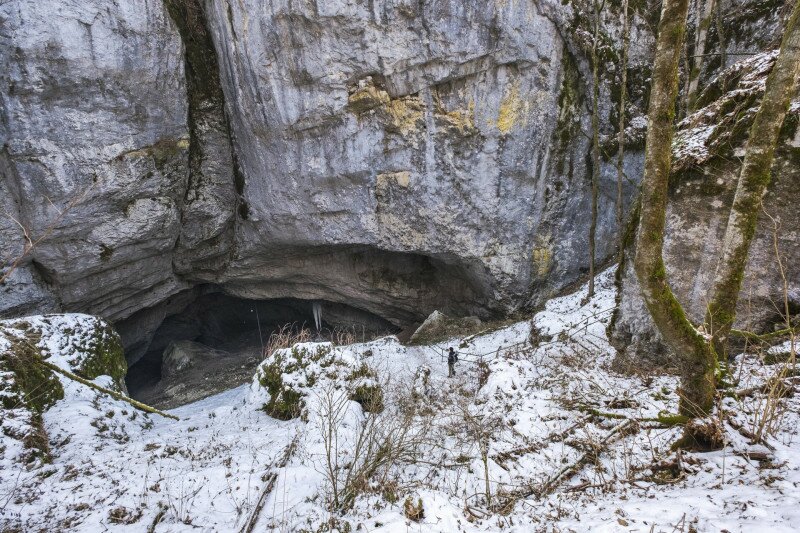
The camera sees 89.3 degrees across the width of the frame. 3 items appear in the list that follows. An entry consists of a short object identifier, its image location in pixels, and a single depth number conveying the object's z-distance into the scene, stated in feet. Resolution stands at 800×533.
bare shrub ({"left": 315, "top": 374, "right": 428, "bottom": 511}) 13.35
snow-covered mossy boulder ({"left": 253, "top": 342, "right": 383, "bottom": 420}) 22.44
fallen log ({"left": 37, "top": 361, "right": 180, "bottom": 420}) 19.57
